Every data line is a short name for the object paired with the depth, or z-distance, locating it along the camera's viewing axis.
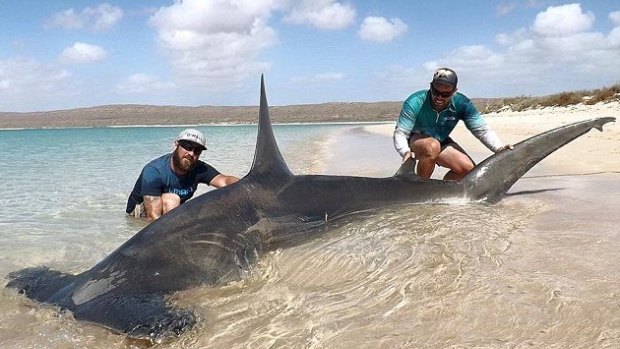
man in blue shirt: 5.43
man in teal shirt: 6.05
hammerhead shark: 3.02
